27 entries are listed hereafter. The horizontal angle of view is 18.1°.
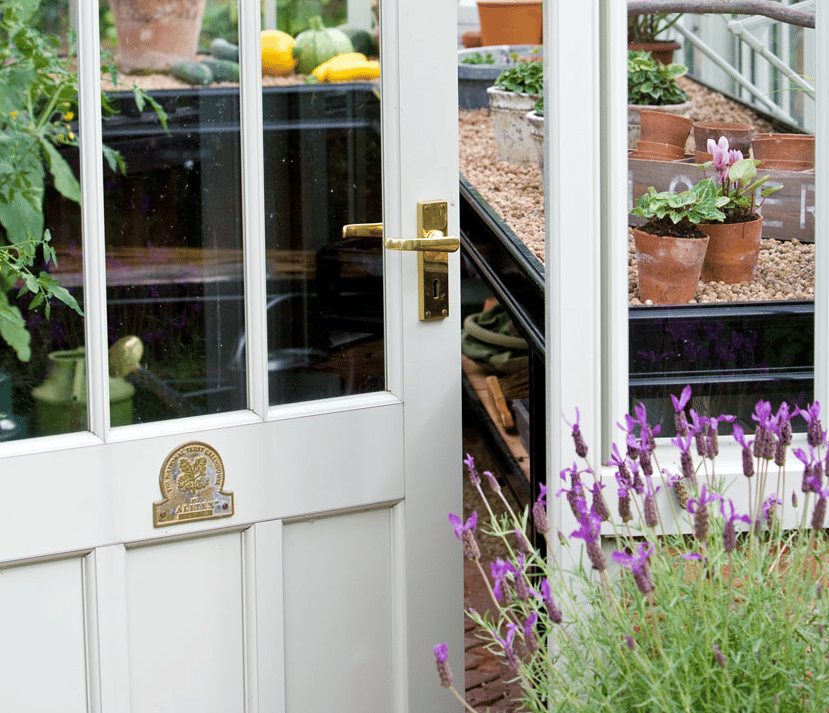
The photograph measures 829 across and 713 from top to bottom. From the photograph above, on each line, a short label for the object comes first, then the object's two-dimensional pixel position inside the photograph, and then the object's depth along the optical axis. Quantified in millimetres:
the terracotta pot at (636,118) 3082
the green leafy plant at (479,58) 4586
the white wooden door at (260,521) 3117
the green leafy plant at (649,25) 3280
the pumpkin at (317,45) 3241
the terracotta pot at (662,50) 3495
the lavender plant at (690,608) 2738
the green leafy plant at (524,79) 4097
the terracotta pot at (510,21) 4800
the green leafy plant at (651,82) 3138
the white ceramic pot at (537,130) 3987
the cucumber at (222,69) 3209
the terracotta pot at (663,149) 3097
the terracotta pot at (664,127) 3116
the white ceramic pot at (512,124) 4101
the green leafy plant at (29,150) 3195
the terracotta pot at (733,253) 3128
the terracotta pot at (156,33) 3238
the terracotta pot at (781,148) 3106
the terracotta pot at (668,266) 3099
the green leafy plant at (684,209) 3107
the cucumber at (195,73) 3252
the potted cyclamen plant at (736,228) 3129
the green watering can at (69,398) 3134
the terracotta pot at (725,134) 3145
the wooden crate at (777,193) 3091
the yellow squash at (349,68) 3261
